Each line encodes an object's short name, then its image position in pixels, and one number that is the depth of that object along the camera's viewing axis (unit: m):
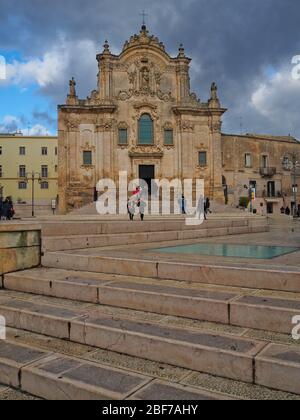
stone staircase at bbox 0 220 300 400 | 3.62
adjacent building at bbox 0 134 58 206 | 59.00
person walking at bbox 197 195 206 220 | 20.77
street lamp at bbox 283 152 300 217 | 51.31
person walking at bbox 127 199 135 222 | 18.12
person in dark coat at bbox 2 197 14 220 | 23.98
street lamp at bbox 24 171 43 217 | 58.97
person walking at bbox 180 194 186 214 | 27.68
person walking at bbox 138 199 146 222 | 17.74
